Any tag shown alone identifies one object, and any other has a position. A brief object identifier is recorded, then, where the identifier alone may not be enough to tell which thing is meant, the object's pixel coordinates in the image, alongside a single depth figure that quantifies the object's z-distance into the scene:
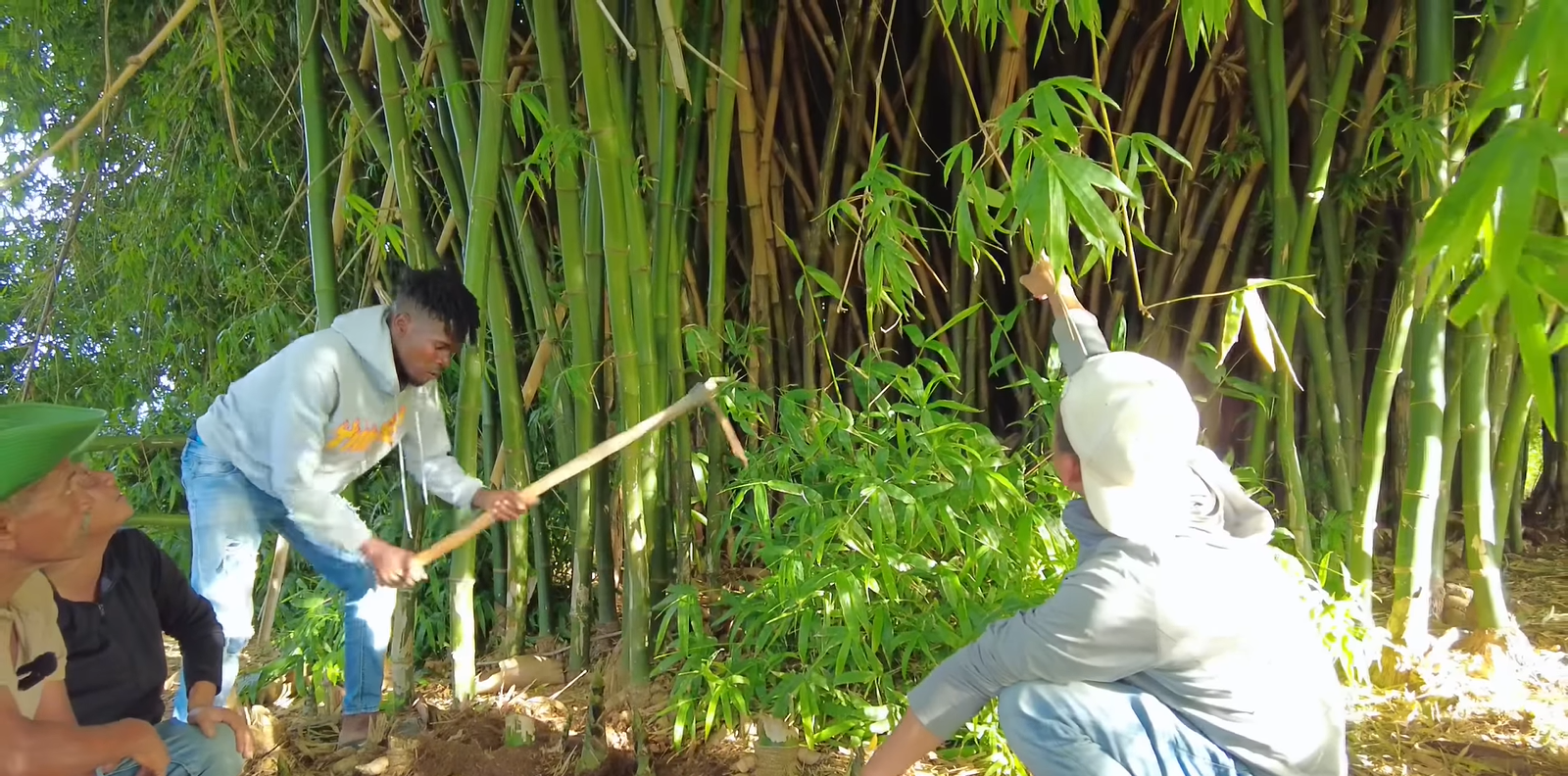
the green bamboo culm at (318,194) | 1.93
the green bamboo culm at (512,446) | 1.92
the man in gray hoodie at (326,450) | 1.53
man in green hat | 0.99
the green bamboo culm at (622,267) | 1.67
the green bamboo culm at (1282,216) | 1.84
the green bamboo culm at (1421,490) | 1.75
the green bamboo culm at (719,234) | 1.81
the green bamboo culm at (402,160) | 1.78
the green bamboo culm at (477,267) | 1.71
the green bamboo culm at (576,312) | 1.73
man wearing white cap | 1.01
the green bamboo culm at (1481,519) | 1.84
